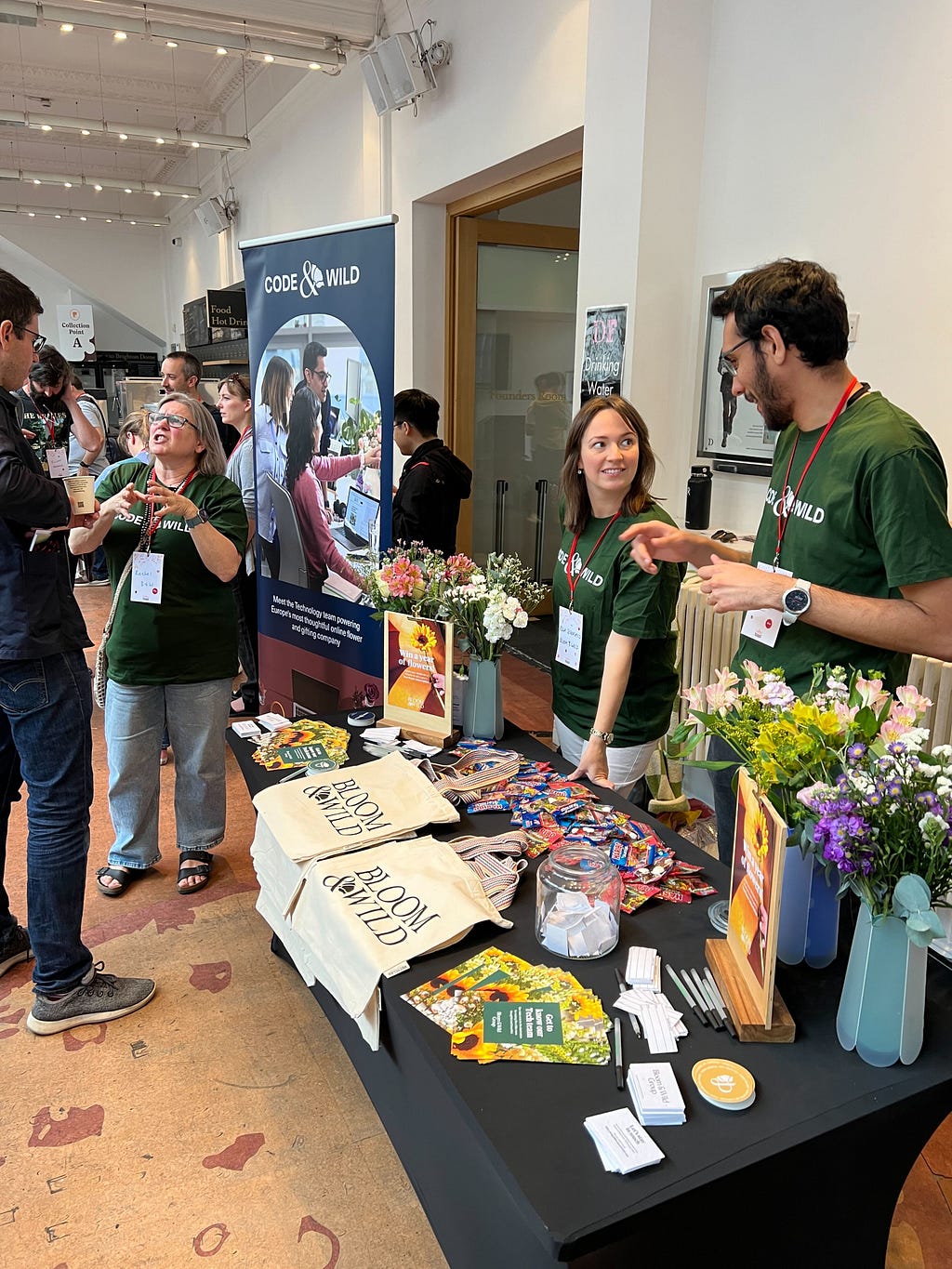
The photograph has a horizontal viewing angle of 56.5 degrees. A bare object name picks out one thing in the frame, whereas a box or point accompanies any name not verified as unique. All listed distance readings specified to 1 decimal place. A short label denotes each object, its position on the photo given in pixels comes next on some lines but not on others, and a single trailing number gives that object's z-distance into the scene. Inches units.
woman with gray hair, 102.9
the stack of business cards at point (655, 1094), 41.8
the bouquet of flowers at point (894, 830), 41.5
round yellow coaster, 42.5
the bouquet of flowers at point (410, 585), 85.7
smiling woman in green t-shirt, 81.0
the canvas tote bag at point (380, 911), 53.5
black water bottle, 139.3
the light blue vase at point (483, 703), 85.1
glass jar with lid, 54.1
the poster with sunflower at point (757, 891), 44.8
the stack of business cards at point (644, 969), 51.5
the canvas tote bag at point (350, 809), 64.1
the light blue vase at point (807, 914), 51.4
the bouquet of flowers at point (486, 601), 81.6
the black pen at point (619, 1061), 44.3
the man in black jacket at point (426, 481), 150.4
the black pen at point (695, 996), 48.4
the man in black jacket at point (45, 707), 79.6
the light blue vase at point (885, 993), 43.8
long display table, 38.7
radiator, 132.3
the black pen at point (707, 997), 48.5
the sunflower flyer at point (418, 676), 83.4
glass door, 232.4
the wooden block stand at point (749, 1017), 46.4
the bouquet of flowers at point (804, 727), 45.9
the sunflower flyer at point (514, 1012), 46.3
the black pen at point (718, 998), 48.0
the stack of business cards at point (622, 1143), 39.1
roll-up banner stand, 116.3
